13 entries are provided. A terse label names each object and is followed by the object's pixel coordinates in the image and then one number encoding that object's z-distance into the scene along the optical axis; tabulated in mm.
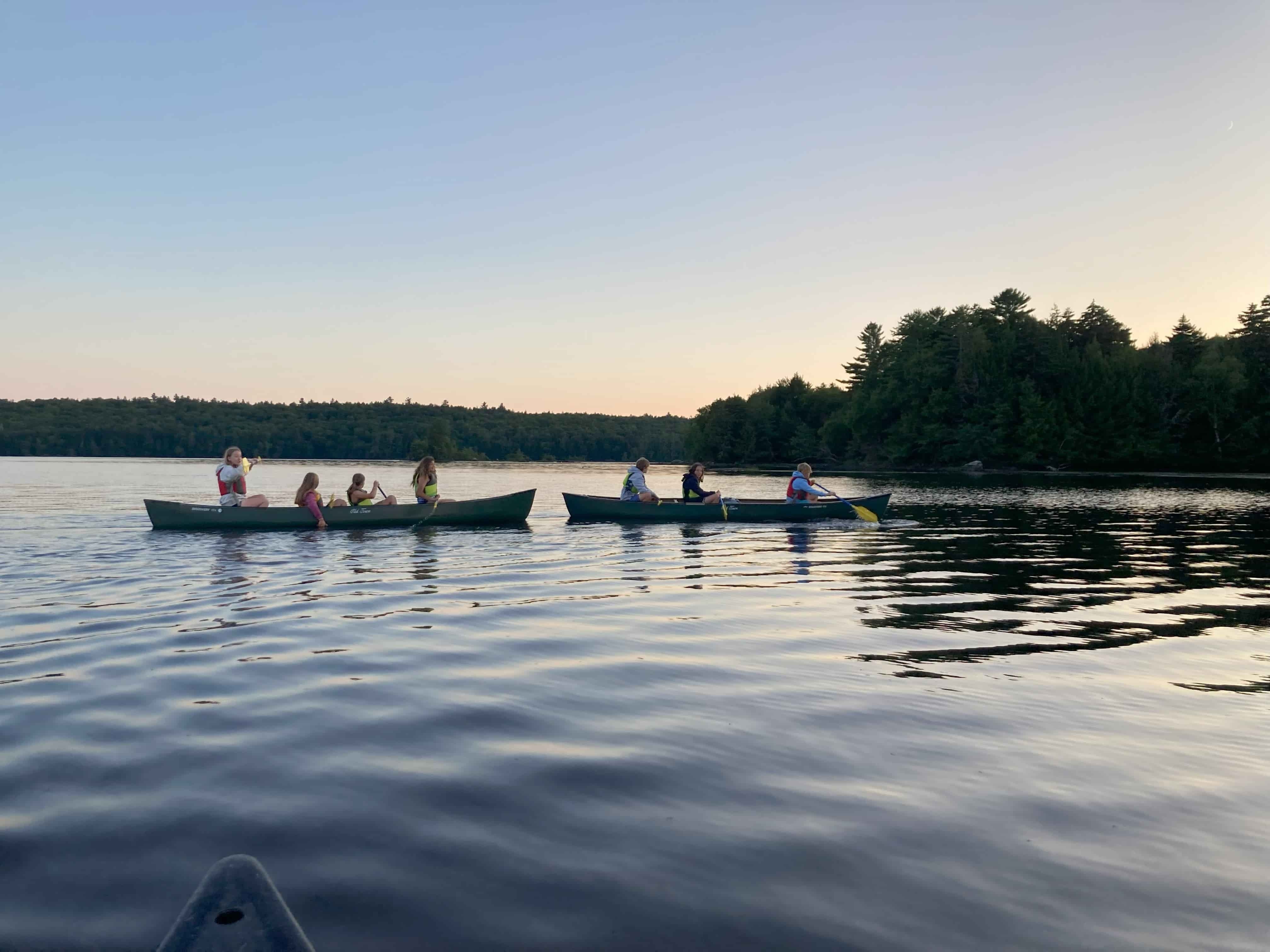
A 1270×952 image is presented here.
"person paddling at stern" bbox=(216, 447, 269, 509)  20391
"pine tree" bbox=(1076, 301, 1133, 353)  85500
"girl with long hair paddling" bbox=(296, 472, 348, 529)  20312
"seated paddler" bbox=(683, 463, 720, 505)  24203
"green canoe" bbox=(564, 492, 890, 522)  23594
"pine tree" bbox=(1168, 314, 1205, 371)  80125
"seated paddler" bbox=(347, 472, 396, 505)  21703
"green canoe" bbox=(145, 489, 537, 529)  19969
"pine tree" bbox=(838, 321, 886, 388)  107875
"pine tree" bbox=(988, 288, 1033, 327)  86000
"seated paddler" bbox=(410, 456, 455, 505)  22328
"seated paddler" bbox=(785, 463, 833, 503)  24469
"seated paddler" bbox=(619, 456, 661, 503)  24031
